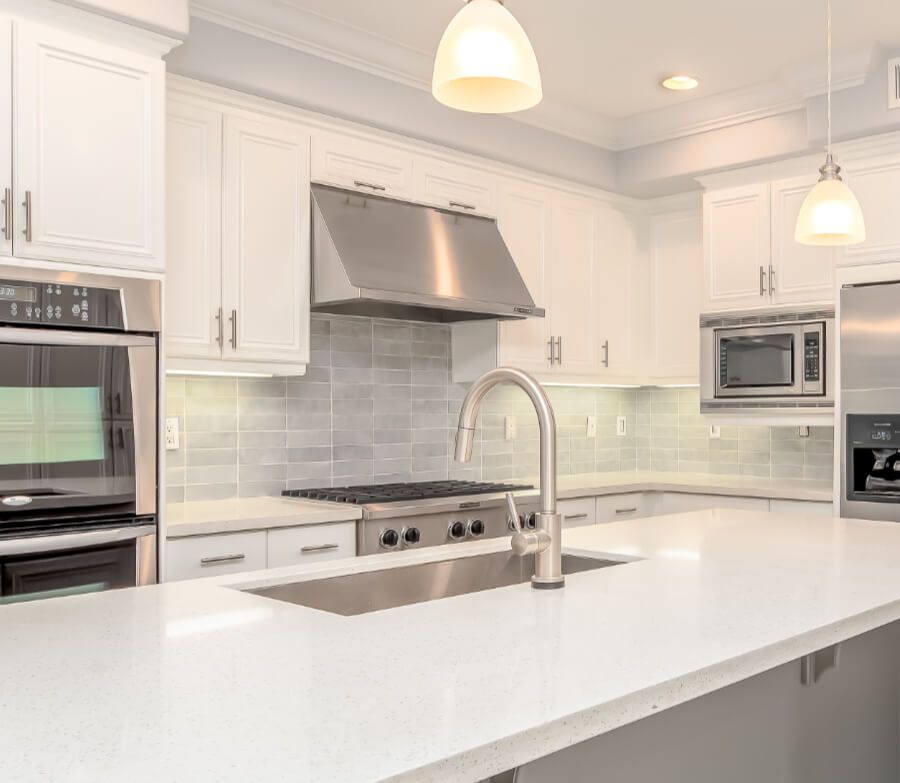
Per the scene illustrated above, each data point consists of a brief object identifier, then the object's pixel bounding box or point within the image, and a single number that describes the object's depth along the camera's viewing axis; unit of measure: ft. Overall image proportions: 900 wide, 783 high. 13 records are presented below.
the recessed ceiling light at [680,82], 13.35
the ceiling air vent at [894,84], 12.26
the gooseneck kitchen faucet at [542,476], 5.82
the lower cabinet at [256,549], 9.45
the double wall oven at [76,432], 8.07
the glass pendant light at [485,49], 5.27
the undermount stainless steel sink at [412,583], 6.17
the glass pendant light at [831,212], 7.99
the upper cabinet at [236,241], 10.33
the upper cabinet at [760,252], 13.64
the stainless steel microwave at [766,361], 13.41
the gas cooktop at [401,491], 11.28
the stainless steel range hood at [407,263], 11.30
